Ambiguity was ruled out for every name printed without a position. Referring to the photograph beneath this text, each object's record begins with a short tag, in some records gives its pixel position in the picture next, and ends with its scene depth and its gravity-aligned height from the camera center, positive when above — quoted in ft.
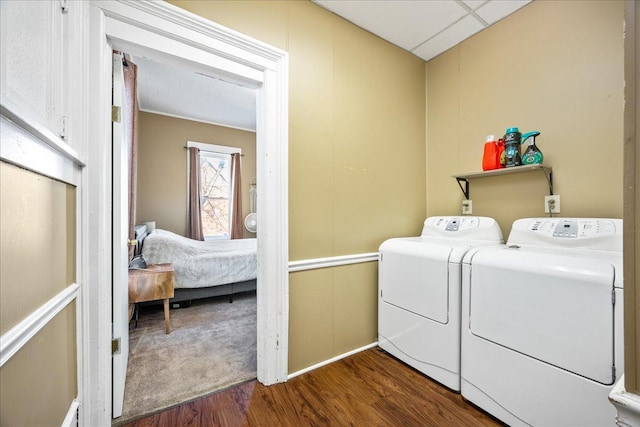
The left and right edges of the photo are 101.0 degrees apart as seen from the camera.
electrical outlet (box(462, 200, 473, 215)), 7.22 +0.15
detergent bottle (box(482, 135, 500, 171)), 6.24 +1.38
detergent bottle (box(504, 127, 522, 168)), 5.86 +1.47
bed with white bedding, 9.37 -2.04
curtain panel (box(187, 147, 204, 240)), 15.06 +0.70
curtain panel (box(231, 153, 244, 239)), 16.49 +1.21
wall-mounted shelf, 5.63 +0.94
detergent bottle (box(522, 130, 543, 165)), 5.60 +1.29
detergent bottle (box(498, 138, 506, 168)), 6.20 +1.43
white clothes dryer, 5.22 -1.77
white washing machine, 3.49 -1.69
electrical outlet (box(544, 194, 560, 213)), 5.60 +0.20
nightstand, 7.48 -2.11
